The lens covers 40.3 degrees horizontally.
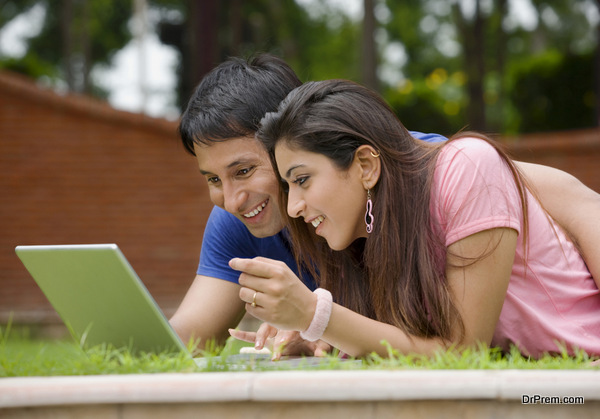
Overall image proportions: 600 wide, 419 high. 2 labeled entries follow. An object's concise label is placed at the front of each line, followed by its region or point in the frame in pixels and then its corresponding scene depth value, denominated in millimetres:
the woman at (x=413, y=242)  2432
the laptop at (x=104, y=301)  2320
